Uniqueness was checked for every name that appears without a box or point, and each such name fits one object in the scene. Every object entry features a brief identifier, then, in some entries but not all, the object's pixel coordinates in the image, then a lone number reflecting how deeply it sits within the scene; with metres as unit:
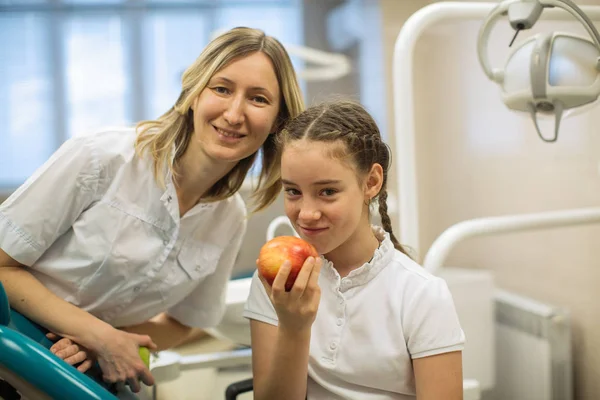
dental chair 0.70
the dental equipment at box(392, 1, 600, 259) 1.31
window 3.10
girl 0.90
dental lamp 1.15
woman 1.12
